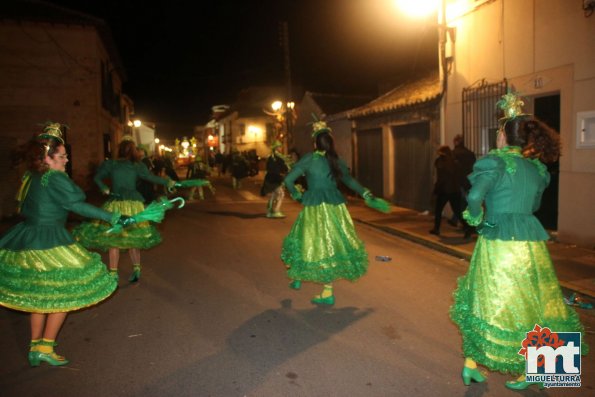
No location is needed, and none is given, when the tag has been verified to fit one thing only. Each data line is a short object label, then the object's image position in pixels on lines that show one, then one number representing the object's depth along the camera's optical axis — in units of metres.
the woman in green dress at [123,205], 6.39
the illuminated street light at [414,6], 11.11
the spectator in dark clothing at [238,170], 23.75
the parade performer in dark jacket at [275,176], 13.24
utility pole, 22.39
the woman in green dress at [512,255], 3.41
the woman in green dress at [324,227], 5.59
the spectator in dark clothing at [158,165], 17.16
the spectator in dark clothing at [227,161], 35.20
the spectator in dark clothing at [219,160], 38.26
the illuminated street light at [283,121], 22.84
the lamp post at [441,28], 11.16
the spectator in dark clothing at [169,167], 13.31
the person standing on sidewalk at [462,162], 9.73
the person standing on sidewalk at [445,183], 9.73
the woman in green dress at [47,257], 4.01
